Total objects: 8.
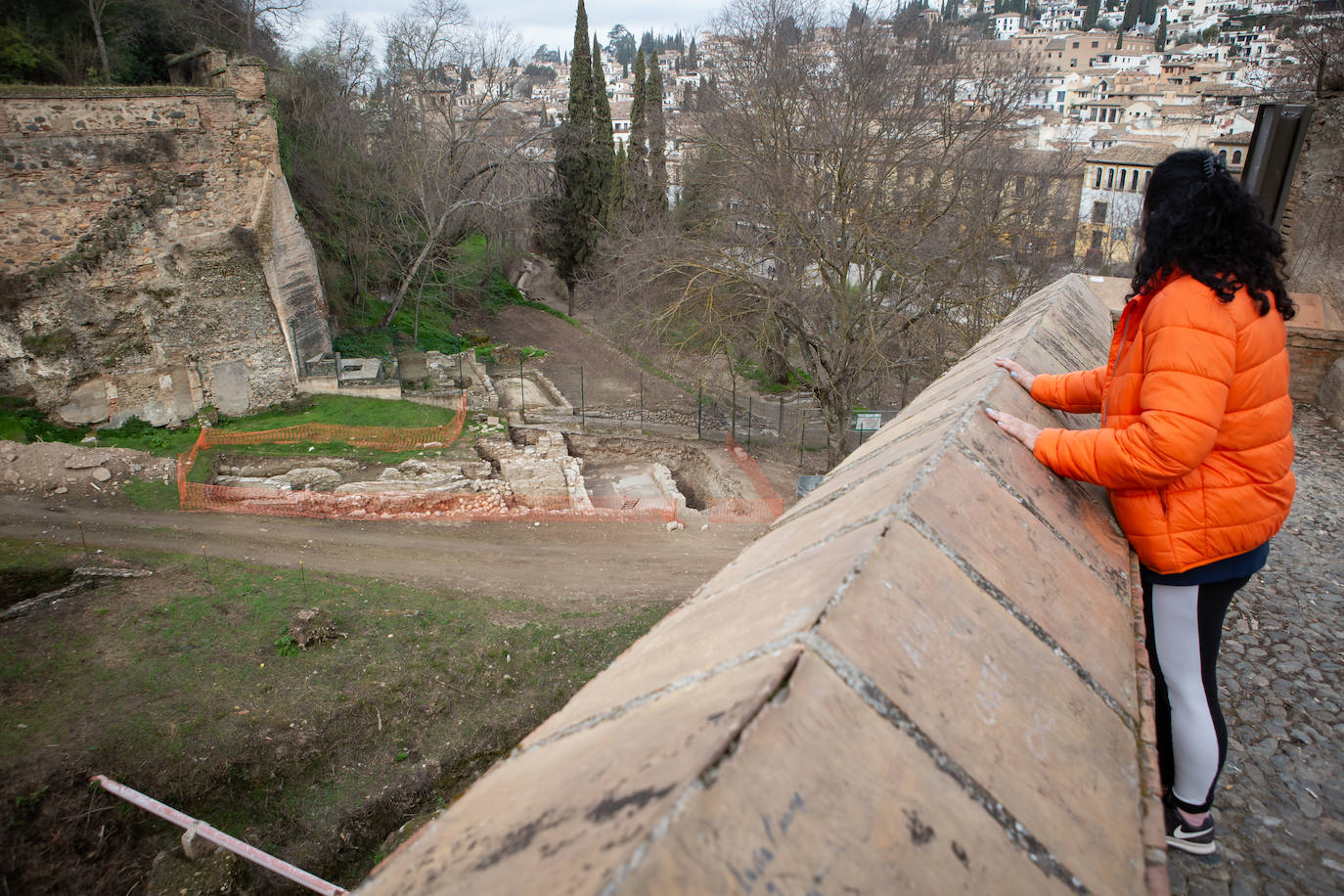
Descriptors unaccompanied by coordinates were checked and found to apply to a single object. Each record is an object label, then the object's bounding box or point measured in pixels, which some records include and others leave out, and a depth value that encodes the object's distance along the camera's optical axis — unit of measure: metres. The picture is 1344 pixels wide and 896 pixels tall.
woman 1.92
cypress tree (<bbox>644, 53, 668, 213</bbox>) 31.53
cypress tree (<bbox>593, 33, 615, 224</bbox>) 33.88
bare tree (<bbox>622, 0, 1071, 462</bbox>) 15.74
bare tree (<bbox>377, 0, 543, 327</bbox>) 24.81
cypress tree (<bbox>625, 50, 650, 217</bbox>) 31.81
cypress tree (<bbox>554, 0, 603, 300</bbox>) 33.50
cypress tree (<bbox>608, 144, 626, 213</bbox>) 33.66
